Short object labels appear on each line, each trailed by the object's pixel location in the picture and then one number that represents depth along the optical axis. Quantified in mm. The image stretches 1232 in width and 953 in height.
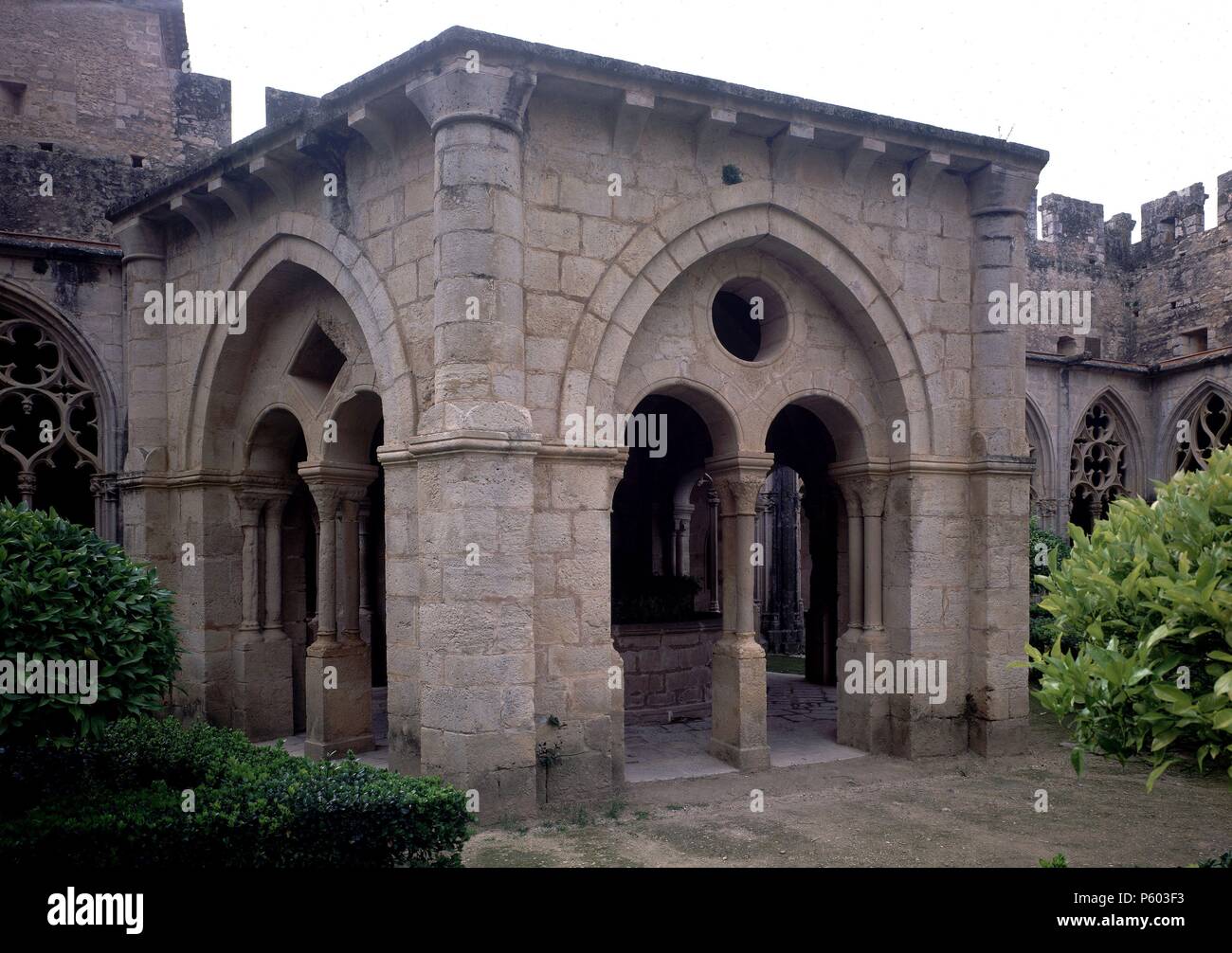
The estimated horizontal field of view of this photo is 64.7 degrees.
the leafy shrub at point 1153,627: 3879
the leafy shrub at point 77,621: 5535
